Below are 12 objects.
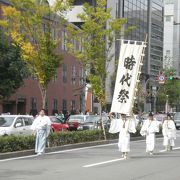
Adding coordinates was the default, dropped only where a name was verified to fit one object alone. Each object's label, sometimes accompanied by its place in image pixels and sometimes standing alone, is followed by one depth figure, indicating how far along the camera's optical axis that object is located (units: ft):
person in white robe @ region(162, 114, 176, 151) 69.82
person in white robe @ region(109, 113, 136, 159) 56.85
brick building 166.45
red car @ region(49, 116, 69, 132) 97.81
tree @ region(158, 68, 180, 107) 222.69
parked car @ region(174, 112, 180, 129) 159.53
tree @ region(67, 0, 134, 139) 87.66
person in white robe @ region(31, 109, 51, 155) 58.90
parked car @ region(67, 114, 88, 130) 108.51
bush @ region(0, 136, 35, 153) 55.93
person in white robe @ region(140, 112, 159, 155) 62.18
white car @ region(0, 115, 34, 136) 69.10
